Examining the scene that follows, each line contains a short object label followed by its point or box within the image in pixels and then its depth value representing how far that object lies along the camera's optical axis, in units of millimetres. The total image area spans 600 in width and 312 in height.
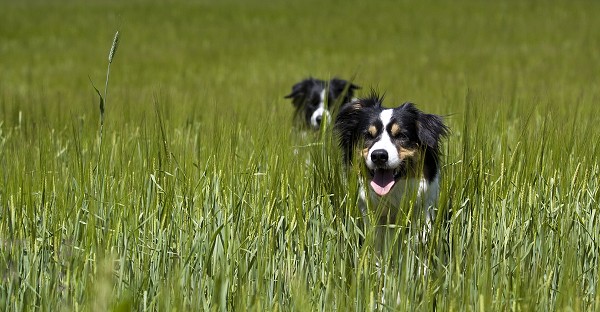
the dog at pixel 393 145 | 6523
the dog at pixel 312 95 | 11109
